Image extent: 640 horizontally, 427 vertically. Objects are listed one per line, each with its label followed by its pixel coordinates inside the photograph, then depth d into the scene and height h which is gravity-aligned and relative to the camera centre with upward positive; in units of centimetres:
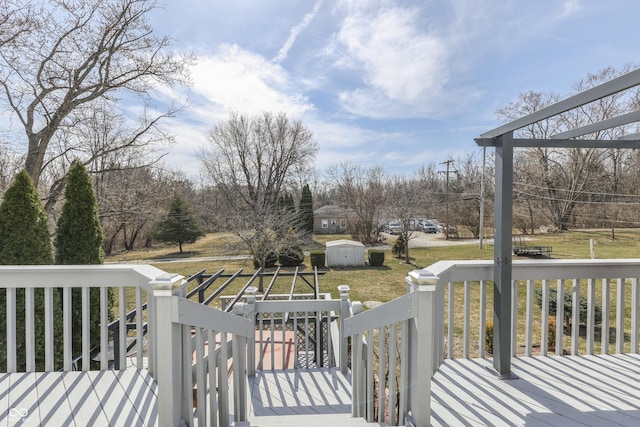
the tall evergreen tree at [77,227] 436 -20
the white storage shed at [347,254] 1529 -223
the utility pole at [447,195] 2150 +118
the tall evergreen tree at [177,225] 2008 -84
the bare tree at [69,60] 648 +369
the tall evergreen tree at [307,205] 2138 +49
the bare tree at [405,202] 1628 +53
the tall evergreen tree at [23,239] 362 -31
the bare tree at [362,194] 2078 +132
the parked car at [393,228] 2166 -133
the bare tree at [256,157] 1819 +359
